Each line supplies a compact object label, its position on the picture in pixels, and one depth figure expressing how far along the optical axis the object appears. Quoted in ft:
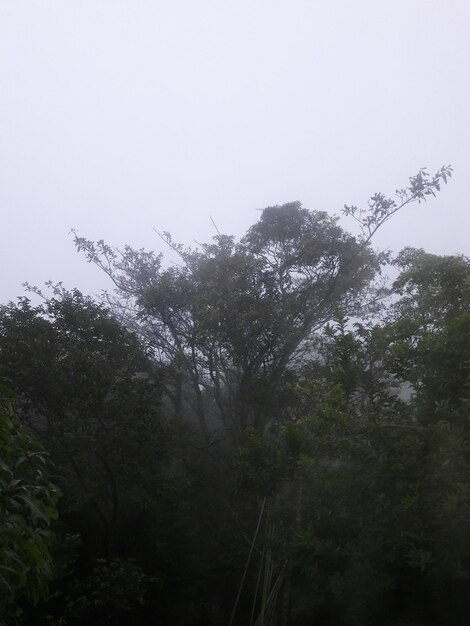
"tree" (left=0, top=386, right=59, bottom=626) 11.19
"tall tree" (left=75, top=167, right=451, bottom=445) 41.70
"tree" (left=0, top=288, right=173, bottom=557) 31.30
